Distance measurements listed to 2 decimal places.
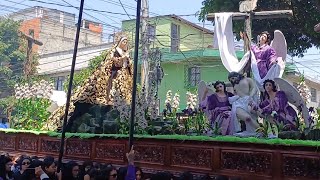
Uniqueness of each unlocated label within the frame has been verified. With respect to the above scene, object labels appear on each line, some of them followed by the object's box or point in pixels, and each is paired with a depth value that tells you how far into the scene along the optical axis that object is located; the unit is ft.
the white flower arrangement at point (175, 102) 46.20
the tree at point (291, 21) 47.16
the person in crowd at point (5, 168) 28.53
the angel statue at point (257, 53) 32.10
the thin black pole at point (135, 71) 20.02
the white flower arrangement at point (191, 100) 45.96
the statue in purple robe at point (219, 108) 28.68
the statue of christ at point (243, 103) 28.14
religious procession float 23.02
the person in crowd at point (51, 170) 23.35
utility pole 60.13
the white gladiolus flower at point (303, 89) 40.37
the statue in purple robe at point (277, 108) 26.50
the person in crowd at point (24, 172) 23.66
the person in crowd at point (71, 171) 27.71
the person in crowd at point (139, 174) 24.48
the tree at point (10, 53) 121.60
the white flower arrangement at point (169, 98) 45.52
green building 90.58
